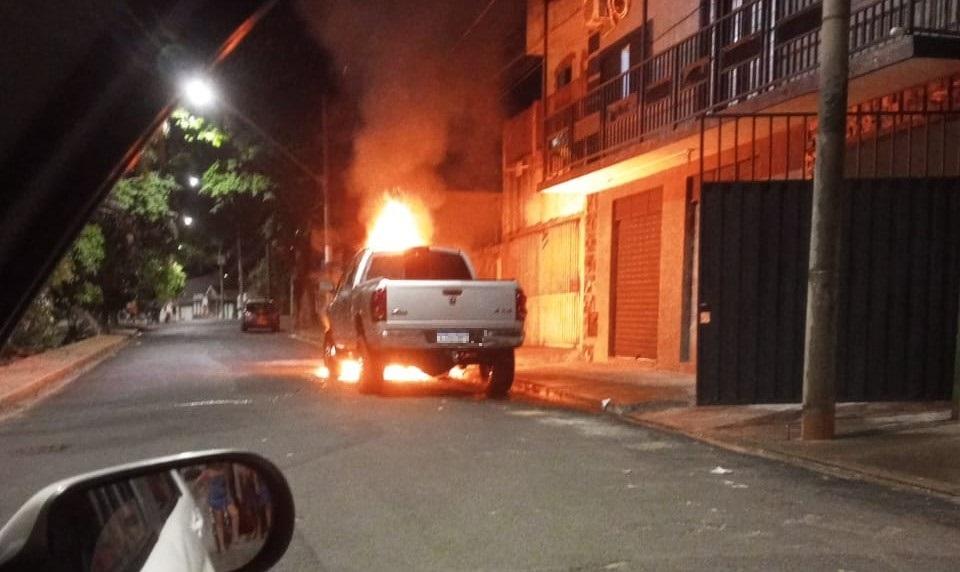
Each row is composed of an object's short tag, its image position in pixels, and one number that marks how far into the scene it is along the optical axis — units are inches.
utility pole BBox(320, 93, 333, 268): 1064.8
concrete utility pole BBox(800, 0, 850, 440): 316.2
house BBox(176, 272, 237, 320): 3919.8
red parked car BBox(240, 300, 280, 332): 1616.6
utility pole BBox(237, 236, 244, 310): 2754.9
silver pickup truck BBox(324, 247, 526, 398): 475.8
